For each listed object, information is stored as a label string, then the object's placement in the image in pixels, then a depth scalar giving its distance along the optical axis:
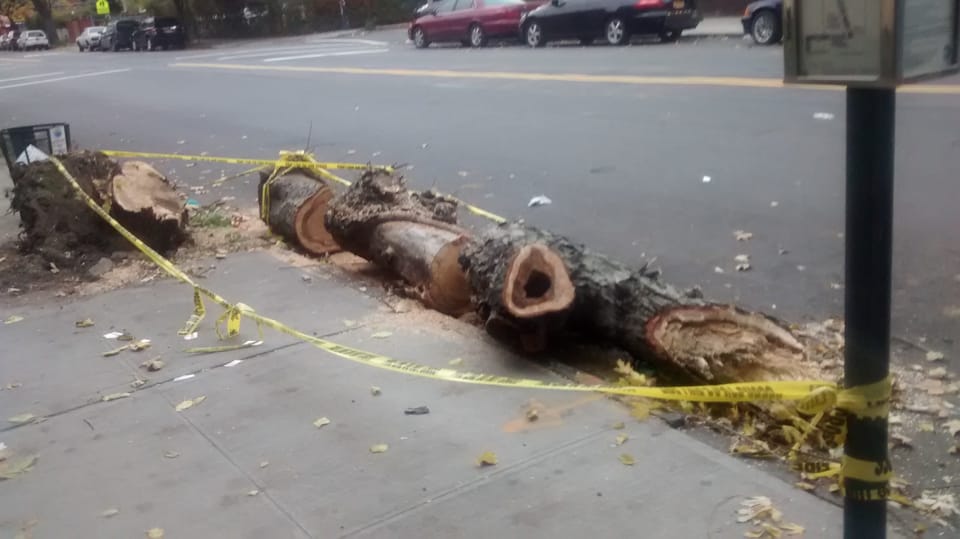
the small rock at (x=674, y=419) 4.43
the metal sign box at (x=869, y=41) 2.25
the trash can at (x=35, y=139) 8.76
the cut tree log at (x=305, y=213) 7.98
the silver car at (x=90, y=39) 55.38
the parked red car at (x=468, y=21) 28.61
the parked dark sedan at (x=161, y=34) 48.38
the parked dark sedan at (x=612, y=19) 23.78
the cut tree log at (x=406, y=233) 6.20
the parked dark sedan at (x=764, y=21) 20.62
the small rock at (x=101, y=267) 7.59
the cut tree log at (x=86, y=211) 7.89
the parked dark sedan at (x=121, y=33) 50.66
